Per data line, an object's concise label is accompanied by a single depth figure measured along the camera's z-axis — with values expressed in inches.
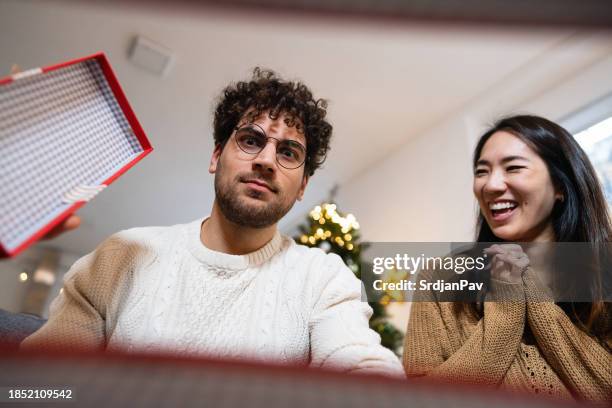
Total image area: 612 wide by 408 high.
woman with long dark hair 23.6
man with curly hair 20.0
